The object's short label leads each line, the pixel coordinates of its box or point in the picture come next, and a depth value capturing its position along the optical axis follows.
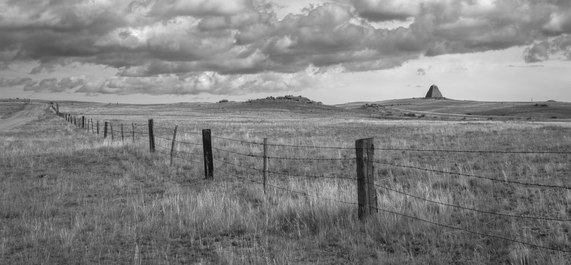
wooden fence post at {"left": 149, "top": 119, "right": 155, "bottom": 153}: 21.48
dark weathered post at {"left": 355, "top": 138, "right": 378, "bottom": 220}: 8.12
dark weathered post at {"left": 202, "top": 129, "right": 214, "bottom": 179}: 15.10
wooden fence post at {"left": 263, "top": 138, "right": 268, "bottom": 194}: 12.41
